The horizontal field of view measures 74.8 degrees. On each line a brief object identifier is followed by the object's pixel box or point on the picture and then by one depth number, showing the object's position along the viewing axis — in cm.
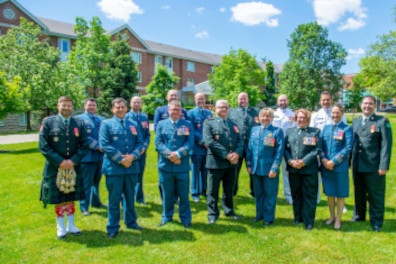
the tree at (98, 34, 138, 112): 2628
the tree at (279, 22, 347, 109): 3391
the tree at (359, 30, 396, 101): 3061
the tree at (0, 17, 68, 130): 1811
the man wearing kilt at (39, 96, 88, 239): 413
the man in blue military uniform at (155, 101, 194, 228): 459
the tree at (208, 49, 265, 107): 3319
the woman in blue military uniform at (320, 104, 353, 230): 448
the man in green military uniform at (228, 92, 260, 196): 569
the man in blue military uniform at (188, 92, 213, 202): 603
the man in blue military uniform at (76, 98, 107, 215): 530
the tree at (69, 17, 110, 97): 2539
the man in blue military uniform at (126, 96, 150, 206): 571
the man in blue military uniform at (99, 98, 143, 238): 424
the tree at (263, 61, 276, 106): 4838
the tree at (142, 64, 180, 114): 2783
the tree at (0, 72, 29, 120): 1280
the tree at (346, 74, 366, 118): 3622
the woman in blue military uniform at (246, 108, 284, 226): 466
